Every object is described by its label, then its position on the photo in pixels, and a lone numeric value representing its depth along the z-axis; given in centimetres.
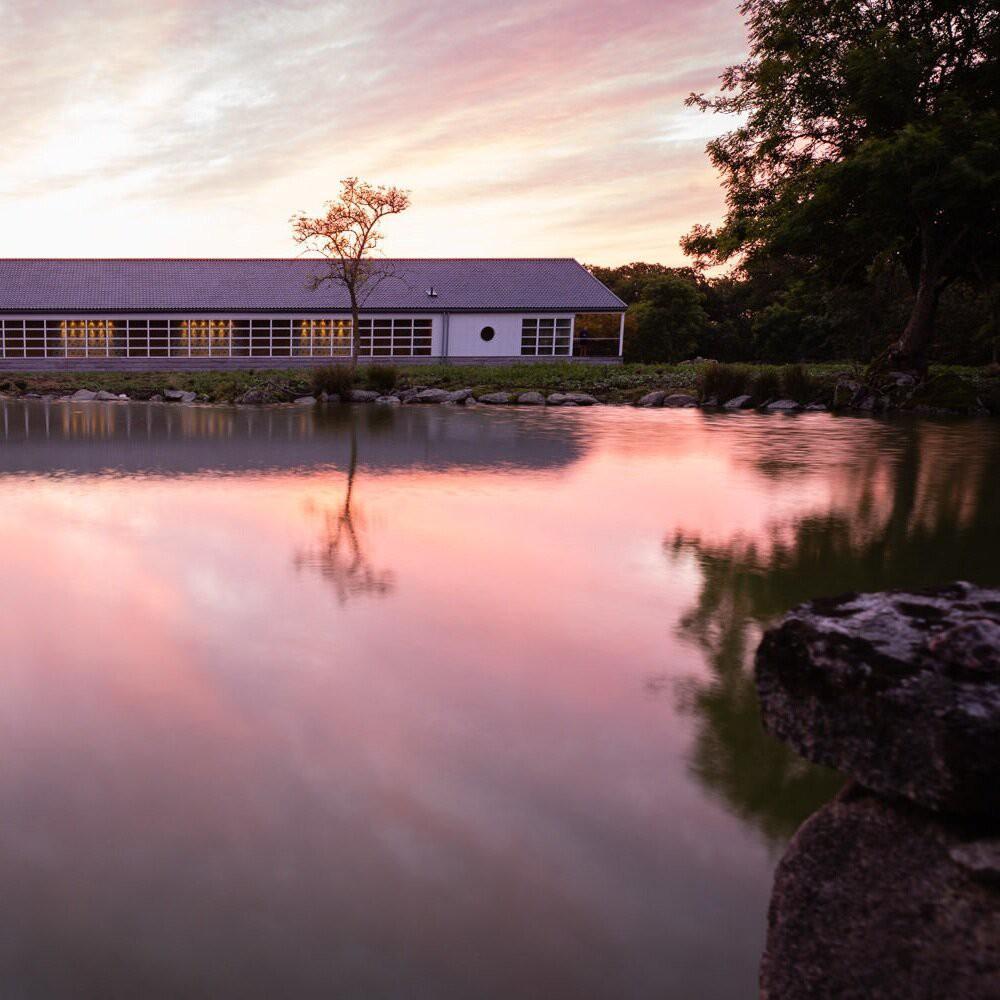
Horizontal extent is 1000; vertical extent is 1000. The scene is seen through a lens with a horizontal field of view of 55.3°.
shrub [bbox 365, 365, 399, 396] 2730
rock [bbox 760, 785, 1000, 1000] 169
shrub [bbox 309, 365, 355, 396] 2588
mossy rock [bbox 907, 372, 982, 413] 2245
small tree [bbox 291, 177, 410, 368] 3909
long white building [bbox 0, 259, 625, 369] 4372
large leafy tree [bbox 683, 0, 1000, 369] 2188
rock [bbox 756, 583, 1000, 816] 174
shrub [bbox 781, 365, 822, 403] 2497
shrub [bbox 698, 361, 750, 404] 2575
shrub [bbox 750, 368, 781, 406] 2534
